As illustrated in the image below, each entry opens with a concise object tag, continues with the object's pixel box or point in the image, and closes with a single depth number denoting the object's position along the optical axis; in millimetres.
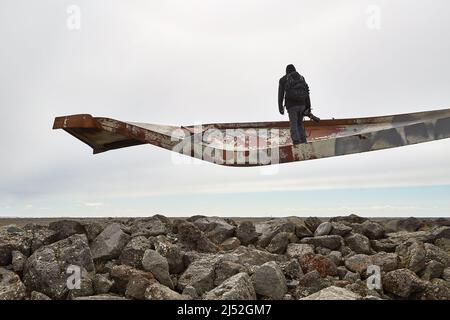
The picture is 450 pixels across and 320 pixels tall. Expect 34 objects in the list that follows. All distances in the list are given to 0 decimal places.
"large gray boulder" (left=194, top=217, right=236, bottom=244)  7859
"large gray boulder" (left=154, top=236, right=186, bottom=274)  6066
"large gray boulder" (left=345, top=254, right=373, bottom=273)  6398
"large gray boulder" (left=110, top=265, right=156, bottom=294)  5282
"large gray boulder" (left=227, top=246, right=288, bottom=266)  6332
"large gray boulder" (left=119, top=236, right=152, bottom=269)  6070
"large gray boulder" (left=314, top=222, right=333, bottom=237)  8125
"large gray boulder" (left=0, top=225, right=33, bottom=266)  6242
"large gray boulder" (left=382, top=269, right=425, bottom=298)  5531
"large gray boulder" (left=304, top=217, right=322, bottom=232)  8711
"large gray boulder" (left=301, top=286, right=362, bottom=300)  4402
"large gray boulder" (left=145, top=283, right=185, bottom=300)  4684
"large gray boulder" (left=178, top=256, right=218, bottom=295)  5406
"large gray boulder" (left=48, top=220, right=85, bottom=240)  7043
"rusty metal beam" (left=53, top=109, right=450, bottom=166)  7293
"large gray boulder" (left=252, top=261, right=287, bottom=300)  5133
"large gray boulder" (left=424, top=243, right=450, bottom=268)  6936
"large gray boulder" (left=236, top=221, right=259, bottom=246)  7926
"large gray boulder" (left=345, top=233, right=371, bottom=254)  7492
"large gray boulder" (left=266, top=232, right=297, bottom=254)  7304
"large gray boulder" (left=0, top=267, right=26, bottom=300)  5039
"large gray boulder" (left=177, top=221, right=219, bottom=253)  7004
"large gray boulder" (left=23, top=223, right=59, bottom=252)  6586
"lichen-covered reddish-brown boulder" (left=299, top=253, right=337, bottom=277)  6195
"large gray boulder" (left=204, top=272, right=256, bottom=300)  4617
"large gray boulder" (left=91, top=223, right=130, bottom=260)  6395
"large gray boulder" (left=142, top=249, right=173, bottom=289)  5480
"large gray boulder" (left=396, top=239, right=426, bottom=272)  6547
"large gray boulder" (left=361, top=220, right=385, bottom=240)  8547
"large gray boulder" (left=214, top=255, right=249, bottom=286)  5504
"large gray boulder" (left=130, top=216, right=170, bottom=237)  7148
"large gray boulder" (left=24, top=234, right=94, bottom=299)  5332
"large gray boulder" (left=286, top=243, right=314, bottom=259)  6982
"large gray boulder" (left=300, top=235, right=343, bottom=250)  7531
